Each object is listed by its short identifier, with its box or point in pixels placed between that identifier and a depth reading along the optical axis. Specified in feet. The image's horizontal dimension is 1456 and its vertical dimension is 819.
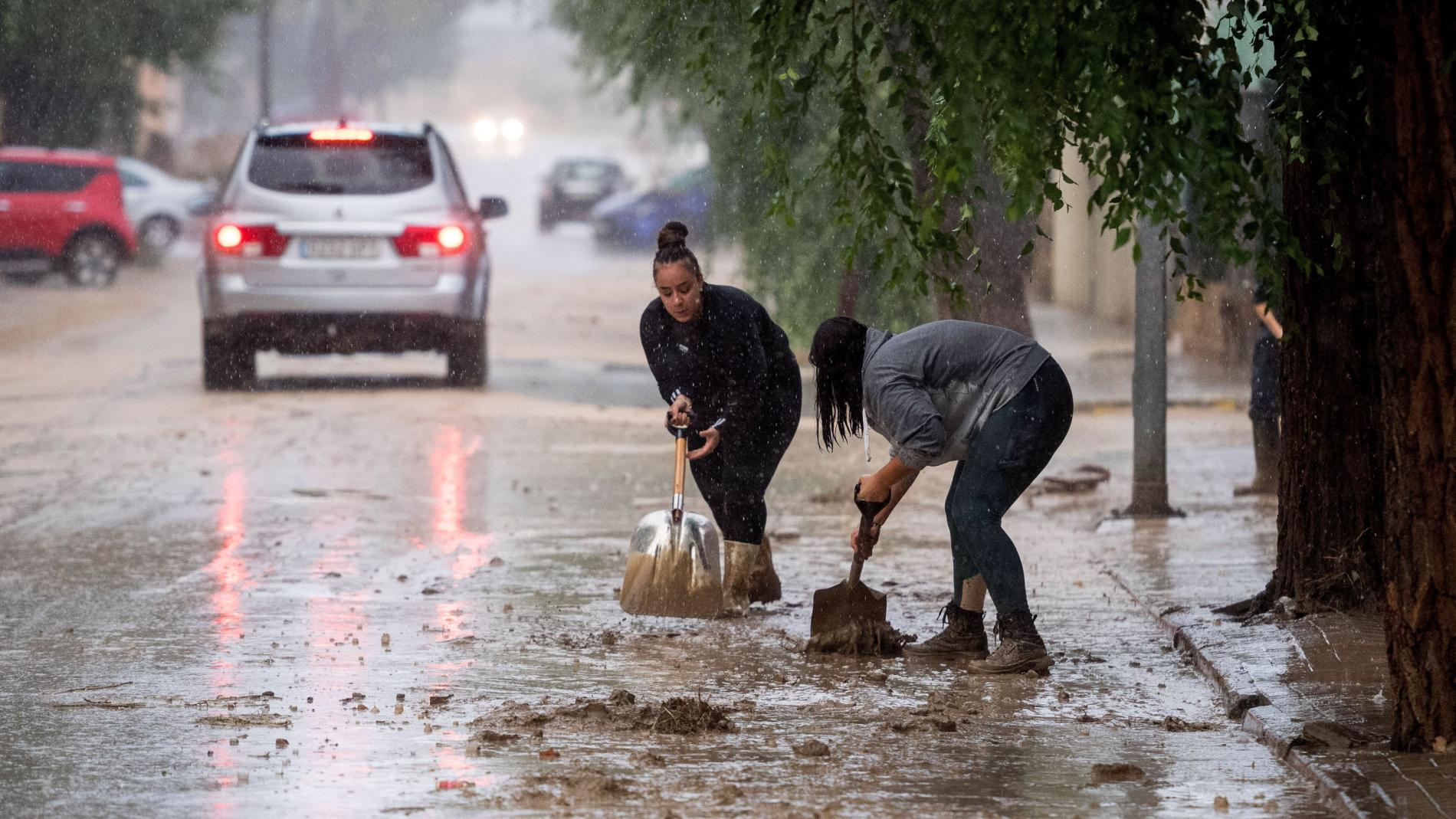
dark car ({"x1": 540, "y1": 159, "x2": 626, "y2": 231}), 338.34
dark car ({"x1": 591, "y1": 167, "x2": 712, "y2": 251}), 286.46
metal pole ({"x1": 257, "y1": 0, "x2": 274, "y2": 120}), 302.25
